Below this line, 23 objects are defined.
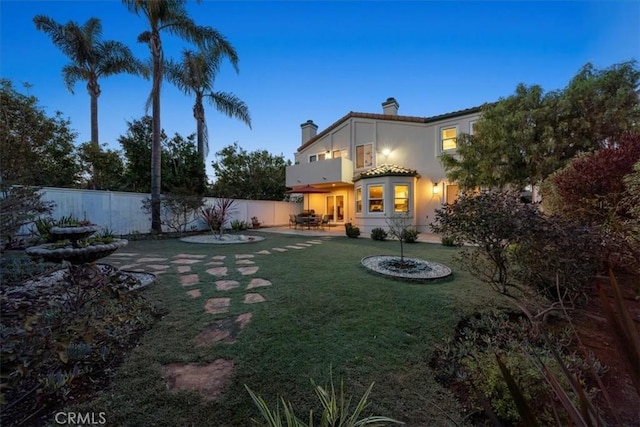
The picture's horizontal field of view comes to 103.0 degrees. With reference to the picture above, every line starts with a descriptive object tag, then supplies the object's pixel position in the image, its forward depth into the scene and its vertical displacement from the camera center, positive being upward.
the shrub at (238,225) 13.88 -0.94
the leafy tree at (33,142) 6.96 +2.52
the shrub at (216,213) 11.08 -0.24
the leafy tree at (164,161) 13.27 +2.54
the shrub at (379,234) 10.72 -1.10
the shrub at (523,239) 2.77 -0.35
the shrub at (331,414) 1.47 -1.33
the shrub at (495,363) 1.89 -1.44
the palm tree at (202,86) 12.22 +6.24
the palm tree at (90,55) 11.86 +7.47
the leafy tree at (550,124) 7.16 +2.54
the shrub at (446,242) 8.38 -1.15
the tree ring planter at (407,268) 5.02 -1.33
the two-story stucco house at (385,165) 12.45 +2.42
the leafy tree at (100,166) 12.41 +2.13
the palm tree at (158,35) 9.57 +7.03
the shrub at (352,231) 11.45 -1.06
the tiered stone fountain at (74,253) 3.19 -0.59
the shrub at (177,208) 11.38 -0.01
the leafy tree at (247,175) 18.56 +2.47
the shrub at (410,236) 9.73 -1.07
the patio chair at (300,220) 14.52 -0.69
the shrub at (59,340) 1.36 -0.75
